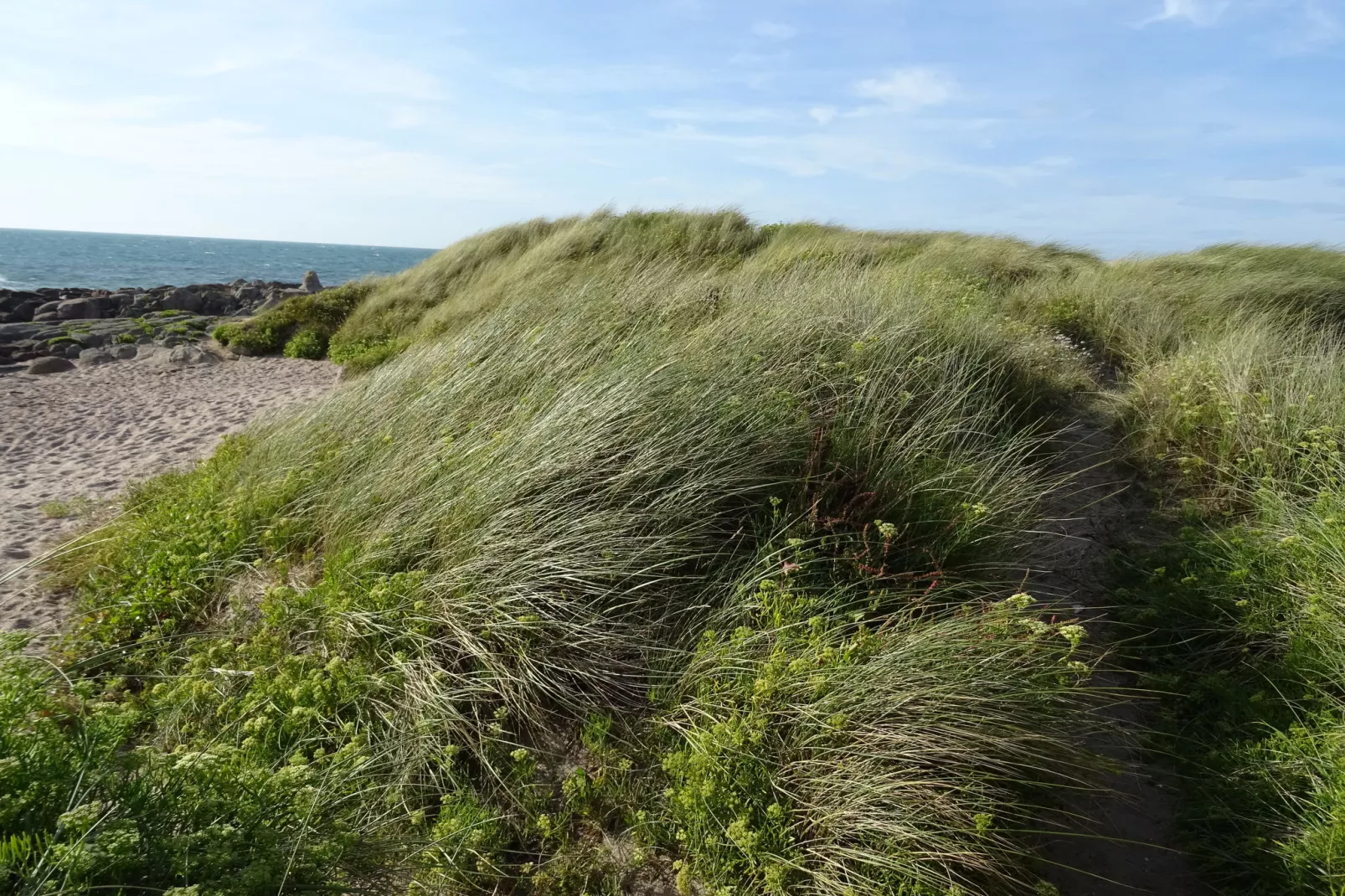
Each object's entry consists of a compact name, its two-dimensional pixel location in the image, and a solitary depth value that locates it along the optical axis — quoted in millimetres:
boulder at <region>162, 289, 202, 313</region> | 18766
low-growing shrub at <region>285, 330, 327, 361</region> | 11477
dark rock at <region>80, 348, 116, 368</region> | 11508
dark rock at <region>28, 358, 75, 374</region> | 10789
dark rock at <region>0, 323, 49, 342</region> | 13969
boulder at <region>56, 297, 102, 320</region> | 17328
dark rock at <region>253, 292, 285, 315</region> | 17550
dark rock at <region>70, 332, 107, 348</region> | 13109
